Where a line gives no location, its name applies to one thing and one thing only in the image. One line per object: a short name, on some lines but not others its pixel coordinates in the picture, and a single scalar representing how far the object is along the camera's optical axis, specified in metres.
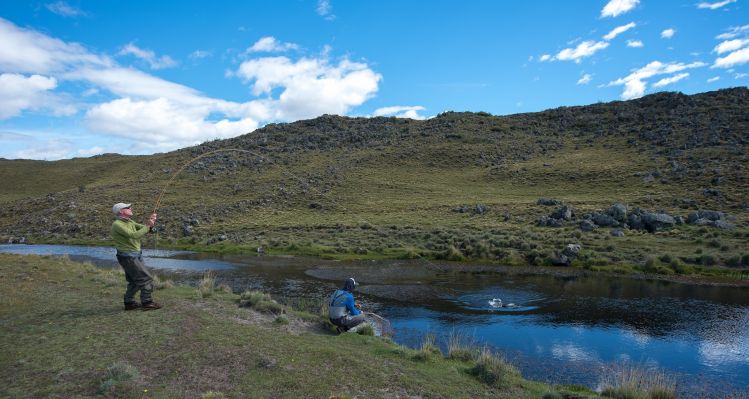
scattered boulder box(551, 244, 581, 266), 29.05
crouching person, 13.12
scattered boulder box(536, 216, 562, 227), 38.38
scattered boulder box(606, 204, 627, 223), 36.91
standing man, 11.38
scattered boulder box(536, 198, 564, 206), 46.71
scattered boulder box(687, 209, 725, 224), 35.58
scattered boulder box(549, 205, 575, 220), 39.72
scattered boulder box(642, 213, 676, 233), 34.56
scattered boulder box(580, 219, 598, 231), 35.69
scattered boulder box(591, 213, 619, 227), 36.25
